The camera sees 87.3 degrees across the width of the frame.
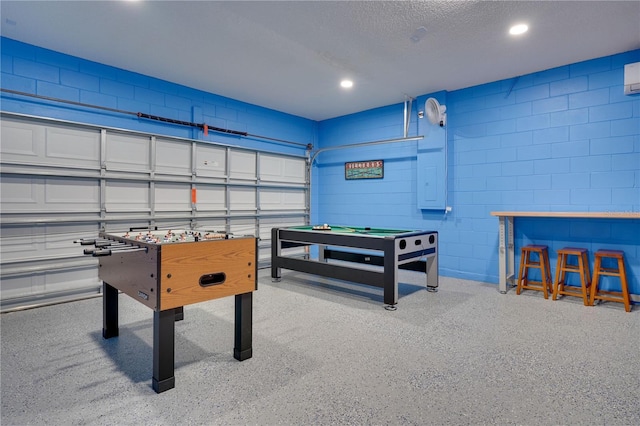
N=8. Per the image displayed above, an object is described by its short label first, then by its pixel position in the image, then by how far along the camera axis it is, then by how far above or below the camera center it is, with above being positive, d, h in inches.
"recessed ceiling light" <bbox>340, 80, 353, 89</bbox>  191.3 +73.5
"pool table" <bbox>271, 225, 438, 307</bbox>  139.9 -20.7
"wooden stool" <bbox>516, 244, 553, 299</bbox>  159.6 -27.4
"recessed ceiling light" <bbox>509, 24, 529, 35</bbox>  129.9 +71.5
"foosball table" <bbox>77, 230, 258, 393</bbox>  77.5 -17.0
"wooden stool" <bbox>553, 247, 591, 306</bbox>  145.0 -27.3
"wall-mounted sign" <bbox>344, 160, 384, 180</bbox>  239.1 +29.9
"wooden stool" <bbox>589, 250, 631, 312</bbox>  136.8 -27.7
